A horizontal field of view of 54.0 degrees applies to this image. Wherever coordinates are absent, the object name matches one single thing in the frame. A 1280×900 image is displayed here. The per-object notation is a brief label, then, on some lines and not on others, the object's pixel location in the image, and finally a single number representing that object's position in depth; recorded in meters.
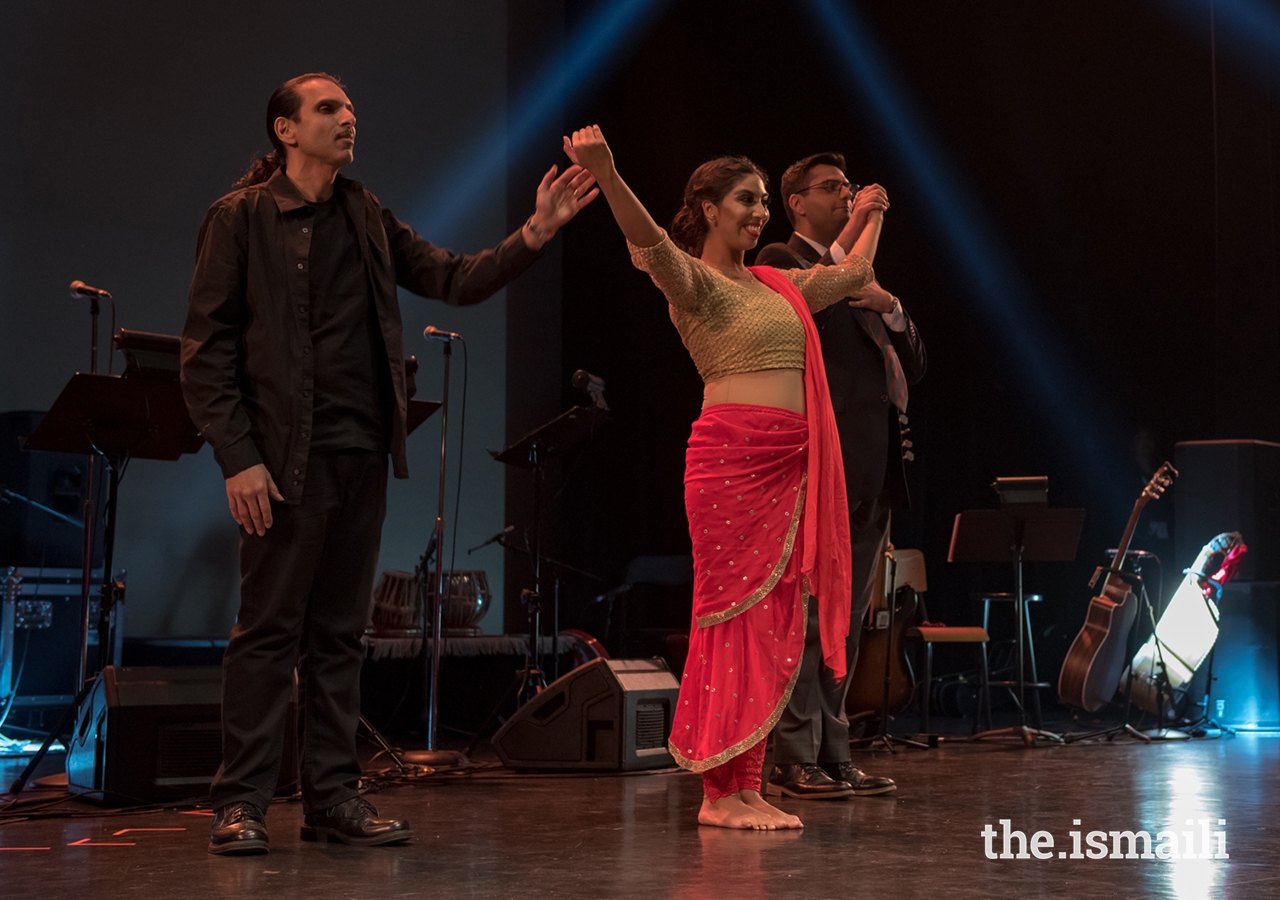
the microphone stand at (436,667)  4.05
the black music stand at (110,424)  3.34
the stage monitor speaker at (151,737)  3.04
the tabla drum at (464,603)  5.62
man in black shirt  2.37
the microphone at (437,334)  4.25
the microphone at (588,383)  4.66
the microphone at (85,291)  3.71
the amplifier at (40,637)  4.99
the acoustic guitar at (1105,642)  5.30
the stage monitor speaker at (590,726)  3.87
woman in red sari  2.67
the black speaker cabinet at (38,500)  5.25
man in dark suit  3.09
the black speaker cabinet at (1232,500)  6.10
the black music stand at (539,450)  4.52
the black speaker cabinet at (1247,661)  5.96
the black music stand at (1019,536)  5.25
